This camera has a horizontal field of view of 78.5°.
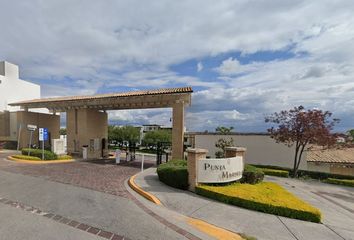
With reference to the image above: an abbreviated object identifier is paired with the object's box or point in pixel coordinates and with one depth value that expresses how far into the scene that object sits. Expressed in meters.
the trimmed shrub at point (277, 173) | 16.71
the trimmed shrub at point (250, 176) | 10.19
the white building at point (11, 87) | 24.99
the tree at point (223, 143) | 19.75
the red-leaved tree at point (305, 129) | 15.92
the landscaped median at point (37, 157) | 15.20
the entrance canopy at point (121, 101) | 14.98
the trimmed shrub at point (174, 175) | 8.89
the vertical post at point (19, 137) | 21.11
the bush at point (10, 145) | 22.86
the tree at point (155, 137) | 46.41
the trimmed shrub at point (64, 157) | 16.65
